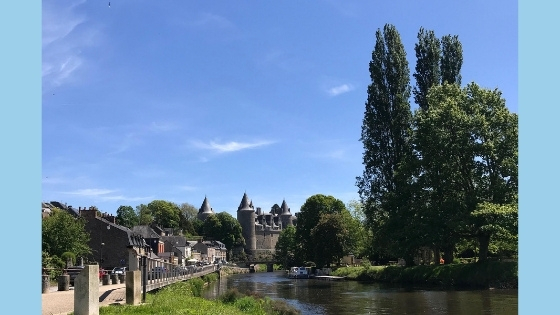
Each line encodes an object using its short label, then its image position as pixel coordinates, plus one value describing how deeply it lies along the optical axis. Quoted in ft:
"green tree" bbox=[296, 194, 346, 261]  295.89
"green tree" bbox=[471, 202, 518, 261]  126.00
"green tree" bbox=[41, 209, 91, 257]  148.97
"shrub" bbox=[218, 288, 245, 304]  84.14
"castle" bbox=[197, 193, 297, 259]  563.89
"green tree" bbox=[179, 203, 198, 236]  492.95
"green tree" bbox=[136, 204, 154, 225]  425.28
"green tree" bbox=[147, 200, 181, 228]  463.42
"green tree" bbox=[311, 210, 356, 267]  253.85
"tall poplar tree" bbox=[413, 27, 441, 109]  167.22
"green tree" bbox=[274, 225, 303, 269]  340.80
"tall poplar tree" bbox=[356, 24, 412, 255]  163.94
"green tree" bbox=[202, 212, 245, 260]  498.69
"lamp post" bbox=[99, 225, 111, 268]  201.59
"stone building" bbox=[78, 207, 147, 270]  202.28
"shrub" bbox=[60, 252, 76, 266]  140.85
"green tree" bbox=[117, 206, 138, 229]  407.77
